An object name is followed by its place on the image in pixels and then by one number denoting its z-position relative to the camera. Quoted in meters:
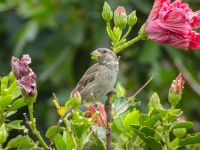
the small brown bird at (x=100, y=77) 4.91
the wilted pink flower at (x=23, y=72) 4.14
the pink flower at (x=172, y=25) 4.26
